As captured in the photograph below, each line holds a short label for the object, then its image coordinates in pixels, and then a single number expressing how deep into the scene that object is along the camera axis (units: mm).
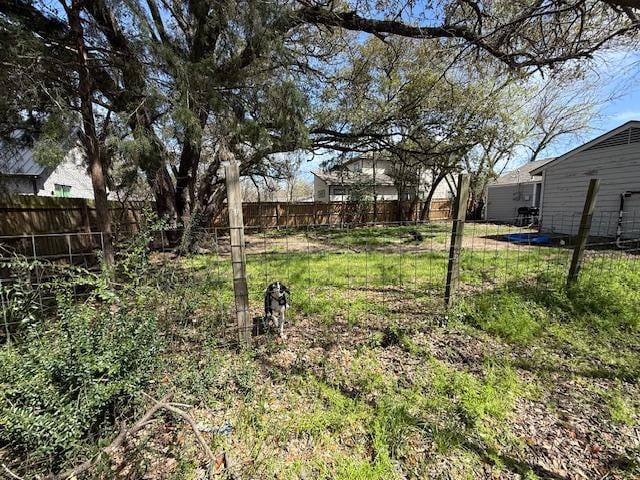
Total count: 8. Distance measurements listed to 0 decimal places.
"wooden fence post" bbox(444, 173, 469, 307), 2986
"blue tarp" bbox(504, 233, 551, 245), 8742
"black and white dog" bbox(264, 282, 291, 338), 2791
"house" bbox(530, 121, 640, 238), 8383
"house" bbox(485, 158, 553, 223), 15695
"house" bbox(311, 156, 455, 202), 17109
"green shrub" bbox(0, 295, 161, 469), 1342
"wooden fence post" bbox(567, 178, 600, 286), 3363
